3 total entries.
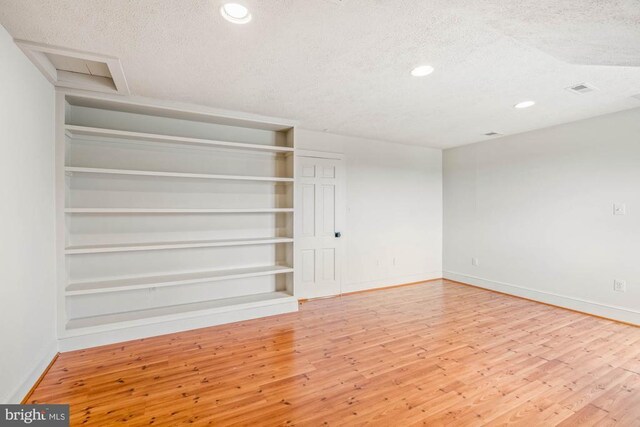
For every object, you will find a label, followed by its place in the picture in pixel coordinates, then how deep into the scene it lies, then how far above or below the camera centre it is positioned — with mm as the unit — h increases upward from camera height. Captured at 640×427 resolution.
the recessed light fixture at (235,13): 1732 +1165
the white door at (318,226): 4508 -195
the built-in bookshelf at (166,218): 3092 -59
